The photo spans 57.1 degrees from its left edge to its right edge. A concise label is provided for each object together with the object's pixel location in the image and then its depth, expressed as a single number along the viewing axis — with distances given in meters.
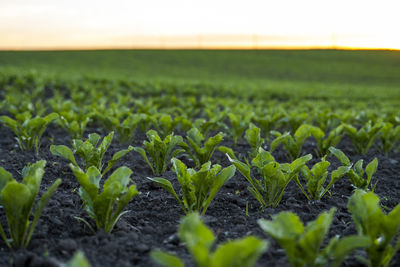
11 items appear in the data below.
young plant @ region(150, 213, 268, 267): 1.41
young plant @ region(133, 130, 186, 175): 3.78
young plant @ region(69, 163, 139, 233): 2.26
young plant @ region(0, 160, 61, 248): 2.04
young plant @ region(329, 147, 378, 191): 3.23
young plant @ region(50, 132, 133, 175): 3.41
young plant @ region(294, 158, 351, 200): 3.01
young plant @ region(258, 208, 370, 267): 1.70
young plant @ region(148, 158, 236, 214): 2.65
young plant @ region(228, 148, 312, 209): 2.81
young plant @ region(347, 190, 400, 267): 1.90
